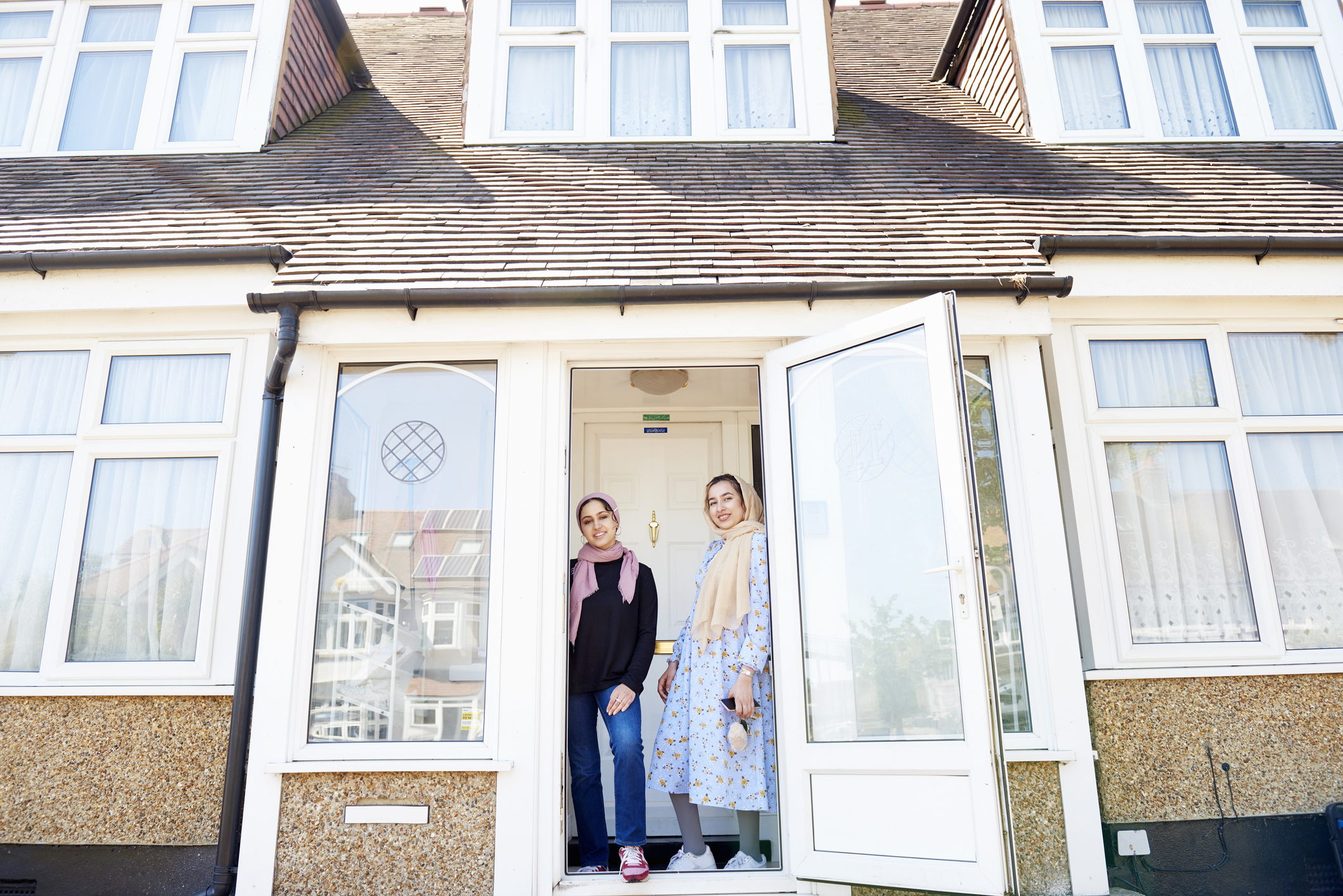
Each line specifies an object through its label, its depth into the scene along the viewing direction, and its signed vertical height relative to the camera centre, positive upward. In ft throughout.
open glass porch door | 11.58 +0.78
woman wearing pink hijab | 14.43 +0.16
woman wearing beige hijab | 13.94 -0.39
